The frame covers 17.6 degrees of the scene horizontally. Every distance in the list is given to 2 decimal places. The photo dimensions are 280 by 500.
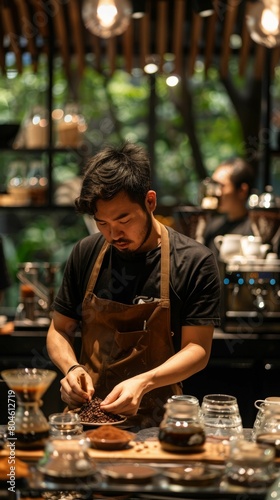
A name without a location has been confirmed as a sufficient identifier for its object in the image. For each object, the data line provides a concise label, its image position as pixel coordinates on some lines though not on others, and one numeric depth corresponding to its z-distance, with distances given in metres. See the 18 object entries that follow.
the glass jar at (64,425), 2.49
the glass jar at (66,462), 2.11
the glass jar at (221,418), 2.72
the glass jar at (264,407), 2.67
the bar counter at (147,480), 2.08
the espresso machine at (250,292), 5.21
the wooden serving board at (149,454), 2.36
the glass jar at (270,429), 2.49
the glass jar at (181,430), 2.45
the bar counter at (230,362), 5.06
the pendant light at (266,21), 5.37
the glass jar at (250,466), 2.13
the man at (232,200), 6.12
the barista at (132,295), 3.11
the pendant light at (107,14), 5.48
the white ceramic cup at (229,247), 5.42
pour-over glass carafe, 2.38
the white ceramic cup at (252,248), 5.38
